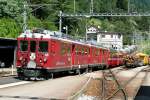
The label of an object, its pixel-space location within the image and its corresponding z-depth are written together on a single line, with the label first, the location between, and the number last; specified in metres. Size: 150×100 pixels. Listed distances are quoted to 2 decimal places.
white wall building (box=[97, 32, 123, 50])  104.84
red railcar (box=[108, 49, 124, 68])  42.24
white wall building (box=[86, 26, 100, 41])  100.71
